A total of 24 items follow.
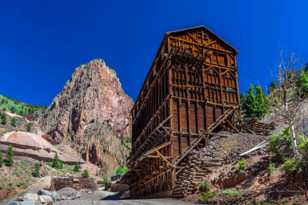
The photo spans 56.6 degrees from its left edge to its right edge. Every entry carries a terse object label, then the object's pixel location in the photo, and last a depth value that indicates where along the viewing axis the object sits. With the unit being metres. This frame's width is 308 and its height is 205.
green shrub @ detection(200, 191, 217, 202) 16.08
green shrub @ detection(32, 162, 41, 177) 71.88
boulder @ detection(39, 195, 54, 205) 17.95
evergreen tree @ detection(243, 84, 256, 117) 44.21
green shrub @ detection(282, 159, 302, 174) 11.90
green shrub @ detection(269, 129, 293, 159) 15.05
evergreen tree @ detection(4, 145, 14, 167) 70.31
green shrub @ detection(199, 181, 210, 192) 17.73
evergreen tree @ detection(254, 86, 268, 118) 44.02
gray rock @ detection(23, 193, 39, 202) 18.21
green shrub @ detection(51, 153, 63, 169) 89.00
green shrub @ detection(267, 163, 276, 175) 13.97
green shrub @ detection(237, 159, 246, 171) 16.45
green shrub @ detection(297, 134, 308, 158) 12.33
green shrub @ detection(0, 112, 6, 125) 112.50
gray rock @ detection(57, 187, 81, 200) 54.42
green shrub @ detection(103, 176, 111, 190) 65.58
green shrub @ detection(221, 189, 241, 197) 14.00
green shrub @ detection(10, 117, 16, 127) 115.95
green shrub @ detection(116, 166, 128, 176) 86.69
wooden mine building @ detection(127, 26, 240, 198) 25.67
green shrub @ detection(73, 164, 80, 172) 92.03
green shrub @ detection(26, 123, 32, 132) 114.25
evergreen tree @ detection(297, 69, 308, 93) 31.93
